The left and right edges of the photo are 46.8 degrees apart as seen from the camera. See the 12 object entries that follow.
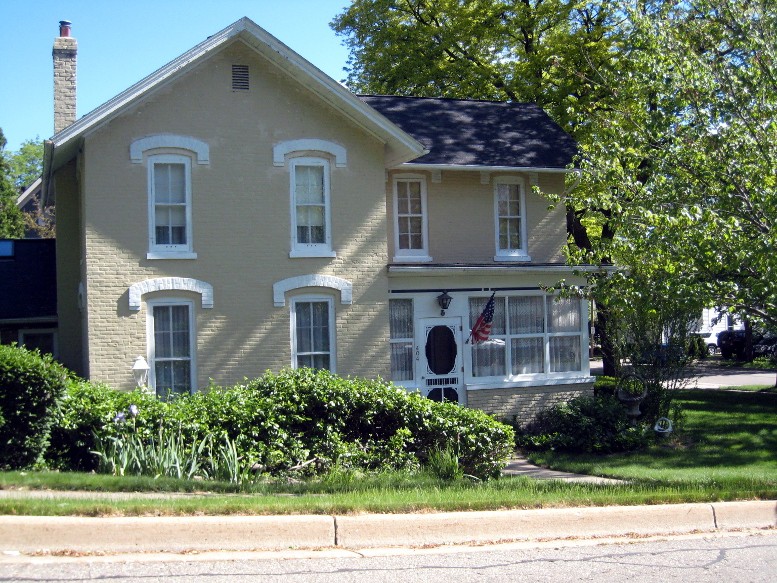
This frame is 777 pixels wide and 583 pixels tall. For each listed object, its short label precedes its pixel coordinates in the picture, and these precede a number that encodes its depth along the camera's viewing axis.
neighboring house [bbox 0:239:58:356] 19.66
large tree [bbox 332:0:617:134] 25.20
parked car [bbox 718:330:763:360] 43.91
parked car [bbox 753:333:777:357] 42.44
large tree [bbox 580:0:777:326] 12.22
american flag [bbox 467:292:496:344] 19.18
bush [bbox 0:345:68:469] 11.15
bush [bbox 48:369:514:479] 12.34
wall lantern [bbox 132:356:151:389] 15.72
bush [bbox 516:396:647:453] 18.09
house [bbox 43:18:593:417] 16.34
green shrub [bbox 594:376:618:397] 21.19
